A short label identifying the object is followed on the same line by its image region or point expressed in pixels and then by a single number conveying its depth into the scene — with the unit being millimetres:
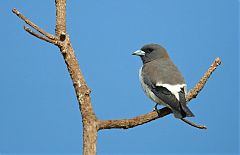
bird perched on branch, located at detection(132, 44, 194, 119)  9016
